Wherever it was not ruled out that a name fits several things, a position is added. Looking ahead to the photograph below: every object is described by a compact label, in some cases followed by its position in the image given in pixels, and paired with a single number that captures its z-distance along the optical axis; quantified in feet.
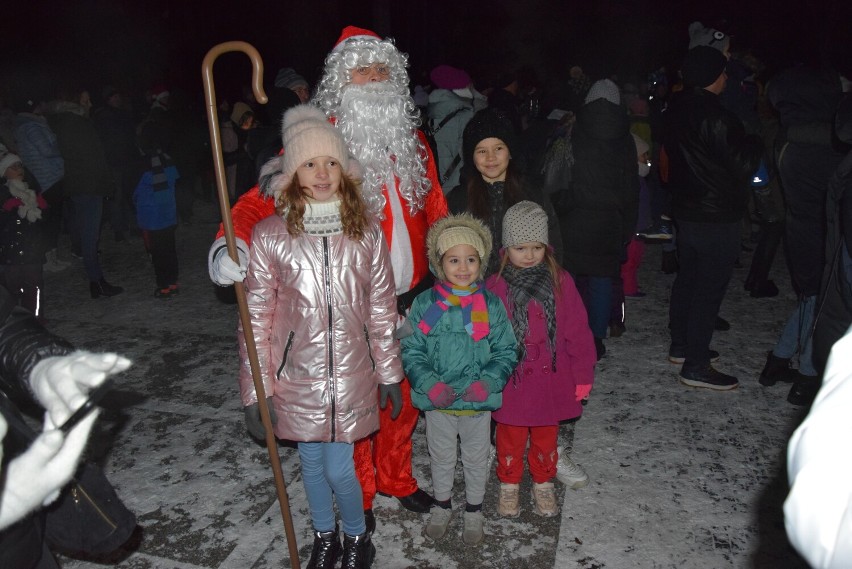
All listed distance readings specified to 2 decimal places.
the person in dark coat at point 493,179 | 11.78
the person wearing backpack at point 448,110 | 18.33
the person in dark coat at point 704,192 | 13.71
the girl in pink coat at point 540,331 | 10.61
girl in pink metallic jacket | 8.98
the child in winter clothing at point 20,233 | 17.40
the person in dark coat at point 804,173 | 14.64
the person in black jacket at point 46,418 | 4.87
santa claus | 10.74
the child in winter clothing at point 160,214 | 22.11
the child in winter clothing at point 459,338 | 9.88
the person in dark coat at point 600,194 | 14.84
